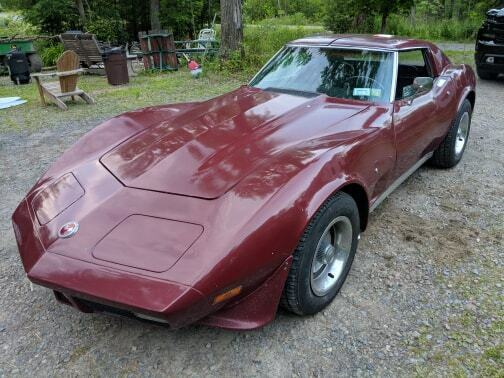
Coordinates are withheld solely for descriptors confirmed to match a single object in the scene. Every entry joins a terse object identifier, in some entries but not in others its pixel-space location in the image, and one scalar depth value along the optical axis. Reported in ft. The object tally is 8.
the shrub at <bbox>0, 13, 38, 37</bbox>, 58.02
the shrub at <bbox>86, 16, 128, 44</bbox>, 54.24
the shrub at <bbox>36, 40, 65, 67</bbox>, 49.73
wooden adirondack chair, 26.16
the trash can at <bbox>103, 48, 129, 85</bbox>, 32.86
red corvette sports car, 6.44
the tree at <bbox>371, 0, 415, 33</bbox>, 36.58
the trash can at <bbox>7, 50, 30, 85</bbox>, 35.94
